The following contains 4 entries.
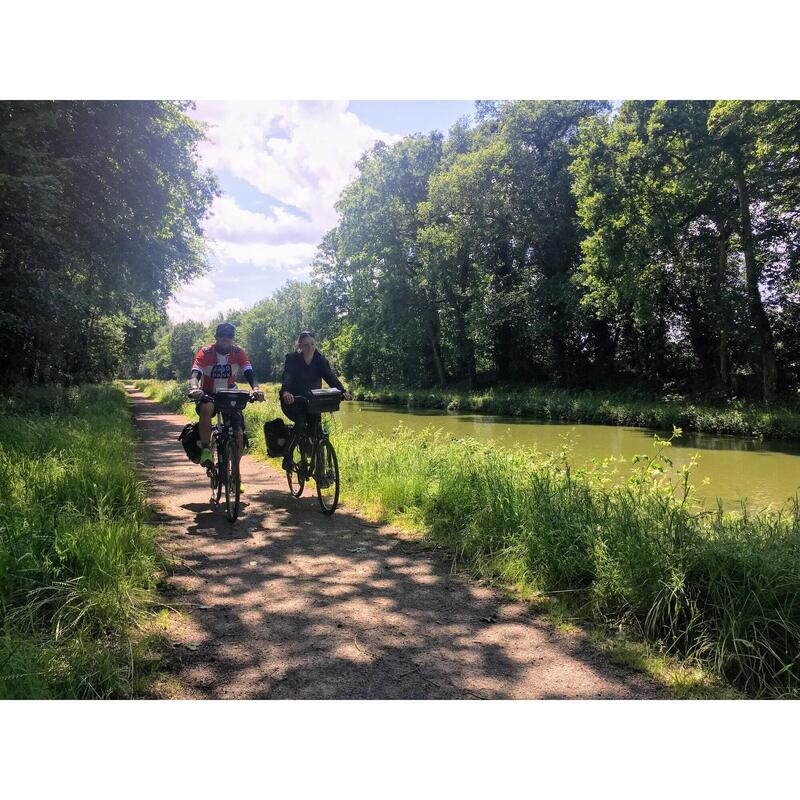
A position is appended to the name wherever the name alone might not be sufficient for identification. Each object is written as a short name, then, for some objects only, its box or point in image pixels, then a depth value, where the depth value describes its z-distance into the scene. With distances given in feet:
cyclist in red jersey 19.22
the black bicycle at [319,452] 19.94
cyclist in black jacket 20.79
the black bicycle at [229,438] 18.70
